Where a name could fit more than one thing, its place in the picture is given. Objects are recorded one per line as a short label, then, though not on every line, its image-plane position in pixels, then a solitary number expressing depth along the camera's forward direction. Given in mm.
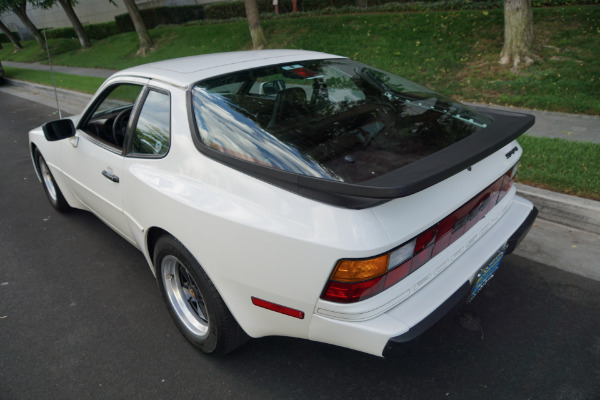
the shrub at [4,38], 40175
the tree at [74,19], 21489
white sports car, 1787
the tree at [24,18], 24845
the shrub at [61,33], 30295
